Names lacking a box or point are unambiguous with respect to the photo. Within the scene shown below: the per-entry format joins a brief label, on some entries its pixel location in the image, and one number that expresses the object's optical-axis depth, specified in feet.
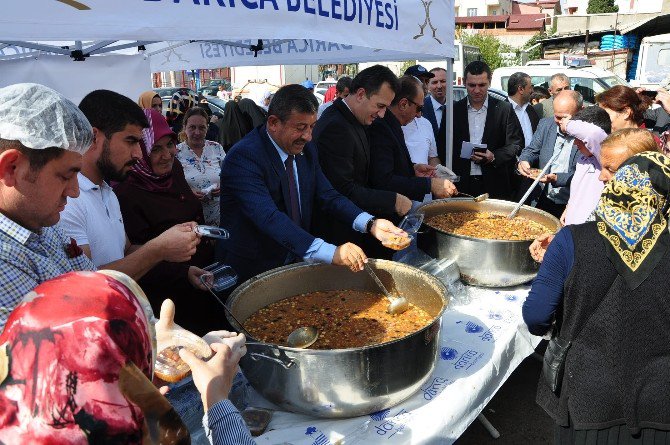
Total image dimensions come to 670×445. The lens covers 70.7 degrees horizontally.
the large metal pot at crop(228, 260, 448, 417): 4.07
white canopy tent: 4.99
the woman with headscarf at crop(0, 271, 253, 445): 1.79
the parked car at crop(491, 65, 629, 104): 26.73
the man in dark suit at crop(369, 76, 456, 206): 9.25
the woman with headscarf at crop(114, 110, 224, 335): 6.10
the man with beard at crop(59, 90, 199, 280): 4.99
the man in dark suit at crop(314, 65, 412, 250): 8.36
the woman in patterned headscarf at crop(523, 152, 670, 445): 4.33
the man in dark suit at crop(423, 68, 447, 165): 14.75
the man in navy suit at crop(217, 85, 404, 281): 6.25
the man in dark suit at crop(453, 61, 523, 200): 13.82
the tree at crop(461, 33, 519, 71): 89.25
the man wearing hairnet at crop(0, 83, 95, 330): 2.73
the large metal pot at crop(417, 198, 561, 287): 6.83
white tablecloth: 4.41
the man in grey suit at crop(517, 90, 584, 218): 10.87
